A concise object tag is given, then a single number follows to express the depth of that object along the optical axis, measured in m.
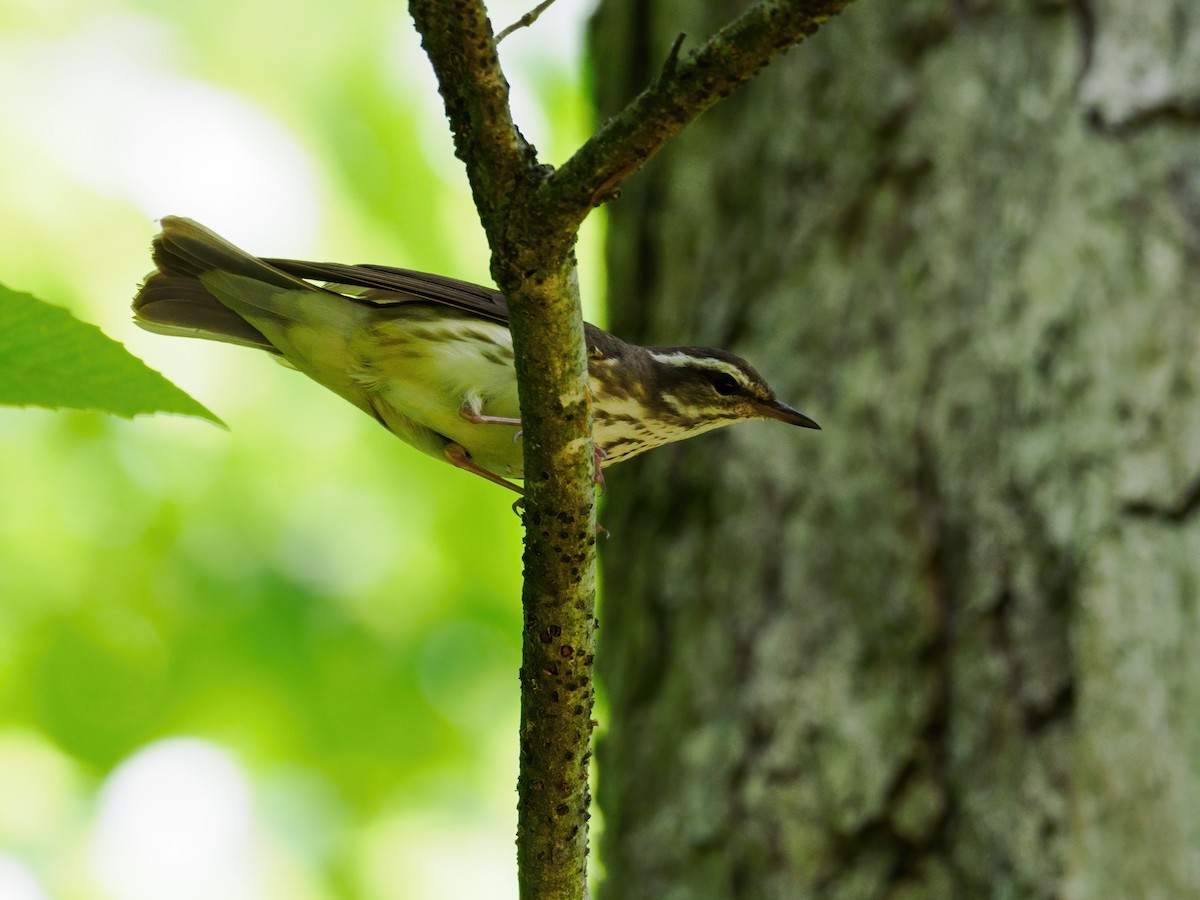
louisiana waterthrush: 7.96
